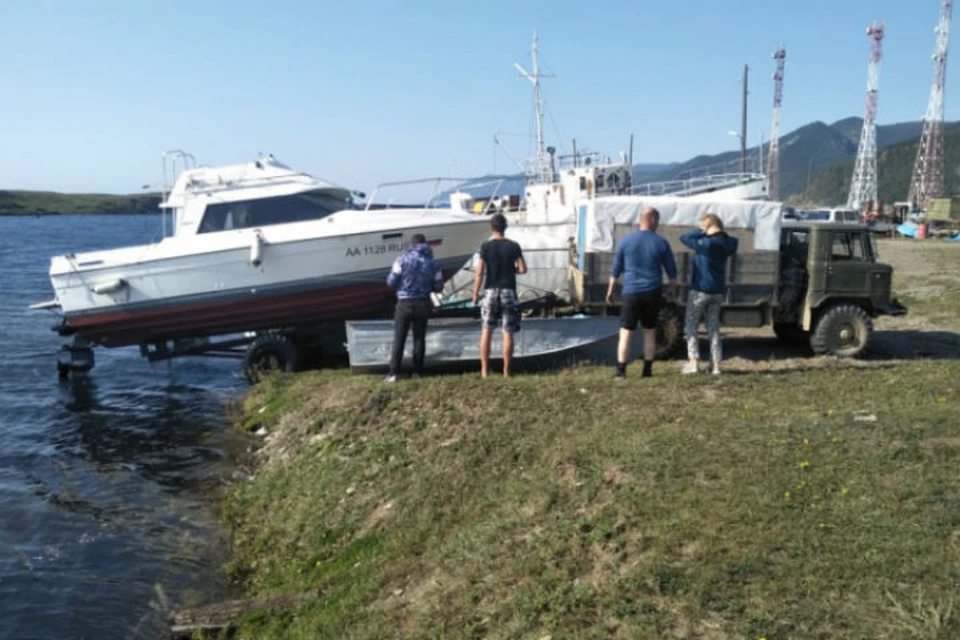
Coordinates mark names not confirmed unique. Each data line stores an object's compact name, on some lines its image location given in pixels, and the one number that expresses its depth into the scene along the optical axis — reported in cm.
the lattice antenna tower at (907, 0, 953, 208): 6334
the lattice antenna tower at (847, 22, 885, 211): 7000
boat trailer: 1331
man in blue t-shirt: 876
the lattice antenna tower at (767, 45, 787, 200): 7262
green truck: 1202
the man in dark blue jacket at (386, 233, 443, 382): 993
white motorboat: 1300
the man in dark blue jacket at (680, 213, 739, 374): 898
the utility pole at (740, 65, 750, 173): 4027
